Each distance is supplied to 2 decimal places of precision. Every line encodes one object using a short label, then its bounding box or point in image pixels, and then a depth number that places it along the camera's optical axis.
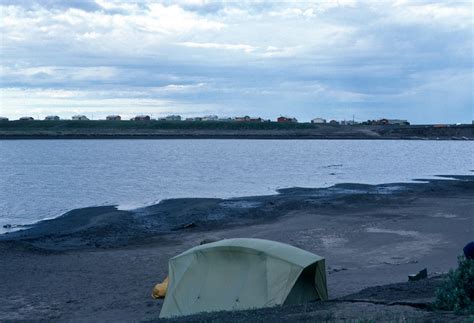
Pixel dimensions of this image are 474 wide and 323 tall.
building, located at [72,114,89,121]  181.00
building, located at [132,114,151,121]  178.00
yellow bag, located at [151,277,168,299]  15.93
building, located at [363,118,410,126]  175.99
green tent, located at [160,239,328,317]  14.31
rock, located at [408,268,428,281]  14.93
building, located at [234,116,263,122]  178.38
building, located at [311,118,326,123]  186.00
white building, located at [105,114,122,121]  178.62
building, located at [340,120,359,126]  178.62
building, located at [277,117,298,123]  180.38
